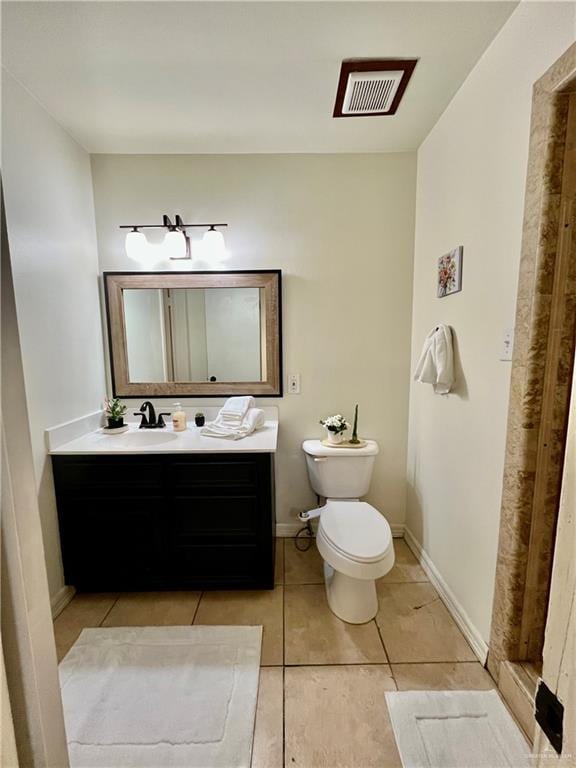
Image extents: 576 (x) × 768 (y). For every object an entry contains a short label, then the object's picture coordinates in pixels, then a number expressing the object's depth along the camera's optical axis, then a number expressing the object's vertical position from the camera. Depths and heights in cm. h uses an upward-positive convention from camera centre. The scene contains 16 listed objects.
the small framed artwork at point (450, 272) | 160 +34
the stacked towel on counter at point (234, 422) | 192 -49
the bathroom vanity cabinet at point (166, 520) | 174 -95
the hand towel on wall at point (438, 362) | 166 -11
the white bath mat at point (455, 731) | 110 -139
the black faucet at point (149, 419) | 214 -49
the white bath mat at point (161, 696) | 114 -140
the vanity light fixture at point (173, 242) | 202 +61
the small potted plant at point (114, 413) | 207 -45
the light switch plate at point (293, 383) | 223 -28
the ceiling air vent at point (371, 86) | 140 +116
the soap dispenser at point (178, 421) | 209 -49
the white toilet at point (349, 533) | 154 -96
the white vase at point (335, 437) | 214 -62
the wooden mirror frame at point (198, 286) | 212 +8
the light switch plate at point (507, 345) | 125 -2
